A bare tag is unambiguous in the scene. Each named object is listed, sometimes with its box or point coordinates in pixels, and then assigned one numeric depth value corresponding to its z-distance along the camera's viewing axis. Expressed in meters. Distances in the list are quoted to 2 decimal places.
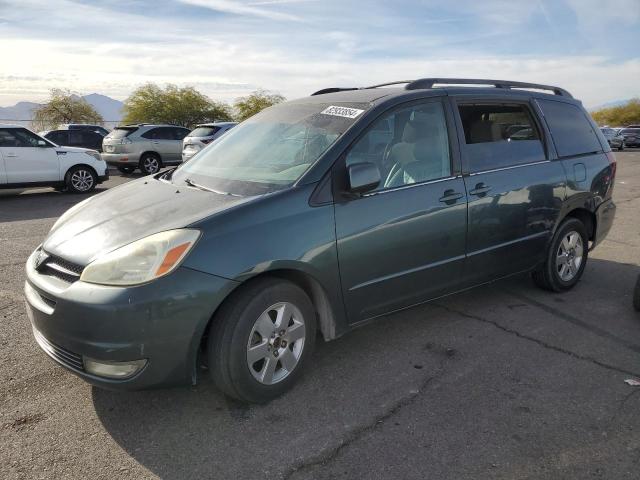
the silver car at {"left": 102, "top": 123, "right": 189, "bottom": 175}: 15.68
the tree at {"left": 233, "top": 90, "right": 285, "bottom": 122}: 35.84
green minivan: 2.67
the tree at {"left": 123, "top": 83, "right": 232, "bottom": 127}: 32.03
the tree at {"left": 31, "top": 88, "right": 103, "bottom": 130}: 32.88
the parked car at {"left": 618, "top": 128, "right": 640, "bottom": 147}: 31.94
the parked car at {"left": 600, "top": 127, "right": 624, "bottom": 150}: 29.95
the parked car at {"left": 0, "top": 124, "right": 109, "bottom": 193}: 11.00
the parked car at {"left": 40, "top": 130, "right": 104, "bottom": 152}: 18.16
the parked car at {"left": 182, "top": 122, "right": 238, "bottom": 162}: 14.80
